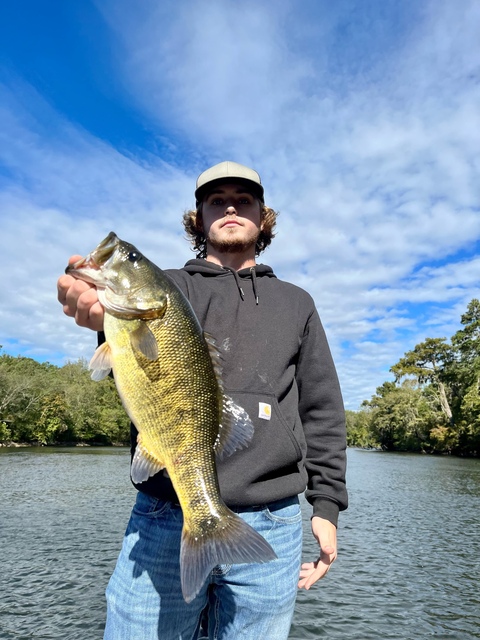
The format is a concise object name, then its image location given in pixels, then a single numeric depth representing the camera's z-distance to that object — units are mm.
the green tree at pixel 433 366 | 67750
